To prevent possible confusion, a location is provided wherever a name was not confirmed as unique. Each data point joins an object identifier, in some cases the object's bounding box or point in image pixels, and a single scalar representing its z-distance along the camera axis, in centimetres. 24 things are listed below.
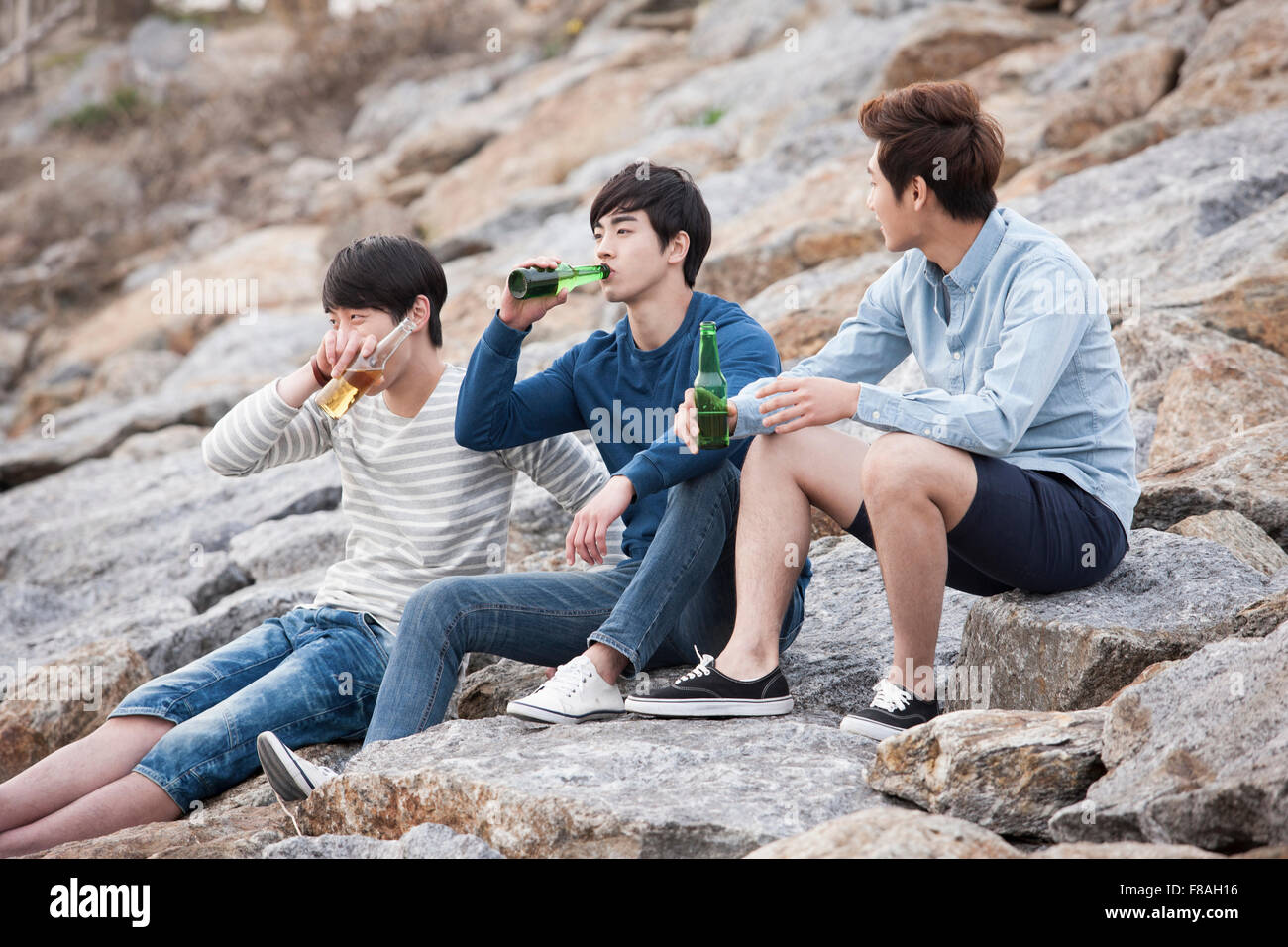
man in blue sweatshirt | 334
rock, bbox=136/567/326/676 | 505
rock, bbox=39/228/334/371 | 1331
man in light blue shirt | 309
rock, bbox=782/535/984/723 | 356
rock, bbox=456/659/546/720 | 398
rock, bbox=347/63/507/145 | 1723
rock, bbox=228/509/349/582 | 592
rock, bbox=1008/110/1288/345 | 539
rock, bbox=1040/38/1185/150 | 895
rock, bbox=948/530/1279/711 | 306
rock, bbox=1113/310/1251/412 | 522
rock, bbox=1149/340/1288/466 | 481
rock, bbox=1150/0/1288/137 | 816
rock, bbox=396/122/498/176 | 1508
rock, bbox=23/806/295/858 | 291
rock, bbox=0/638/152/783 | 452
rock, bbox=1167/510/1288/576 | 366
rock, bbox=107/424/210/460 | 905
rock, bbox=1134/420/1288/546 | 400
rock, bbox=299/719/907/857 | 263
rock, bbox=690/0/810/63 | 1495
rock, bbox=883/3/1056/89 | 1096
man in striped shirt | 353
